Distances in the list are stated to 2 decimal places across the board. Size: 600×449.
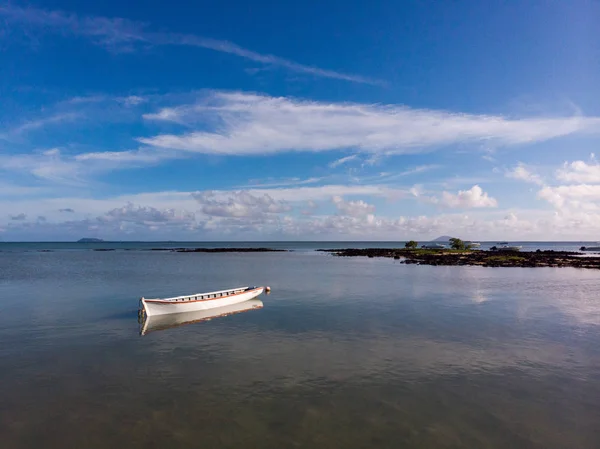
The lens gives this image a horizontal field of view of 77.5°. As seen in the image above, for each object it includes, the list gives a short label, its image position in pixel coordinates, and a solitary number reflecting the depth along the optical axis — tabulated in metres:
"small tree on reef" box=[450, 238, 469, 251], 127.88
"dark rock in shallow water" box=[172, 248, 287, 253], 165.75
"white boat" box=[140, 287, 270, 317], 29.55
